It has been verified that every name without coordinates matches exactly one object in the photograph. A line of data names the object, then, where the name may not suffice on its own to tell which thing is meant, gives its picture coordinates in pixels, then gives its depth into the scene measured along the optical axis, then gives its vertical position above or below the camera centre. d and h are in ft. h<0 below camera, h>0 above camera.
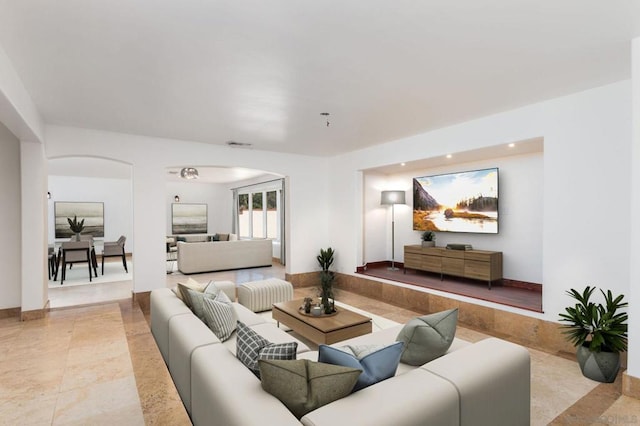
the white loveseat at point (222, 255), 25.30 -3.54
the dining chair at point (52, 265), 23.11 -3.82
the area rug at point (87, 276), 22.14 -4.72
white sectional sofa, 4.56 -2.85
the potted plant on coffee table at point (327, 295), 12.75 -3.32
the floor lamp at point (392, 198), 21.26 +0.80
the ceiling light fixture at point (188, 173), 23.86 +2.82
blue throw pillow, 5.48 -2.58
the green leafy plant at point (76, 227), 26.13 -1.24
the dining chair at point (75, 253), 22.24 -2.77
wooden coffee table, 11.15 -4.02
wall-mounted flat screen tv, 16.99 +0.46
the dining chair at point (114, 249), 25.46 -2.89
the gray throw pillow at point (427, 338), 7.14 -2.78
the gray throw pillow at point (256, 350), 5.94 -2.57
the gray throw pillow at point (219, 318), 9.20 -3.02
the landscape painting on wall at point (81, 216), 33.06 -0.41
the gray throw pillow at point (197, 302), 9.55 -2.66
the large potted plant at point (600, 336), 9.59 -3.74
